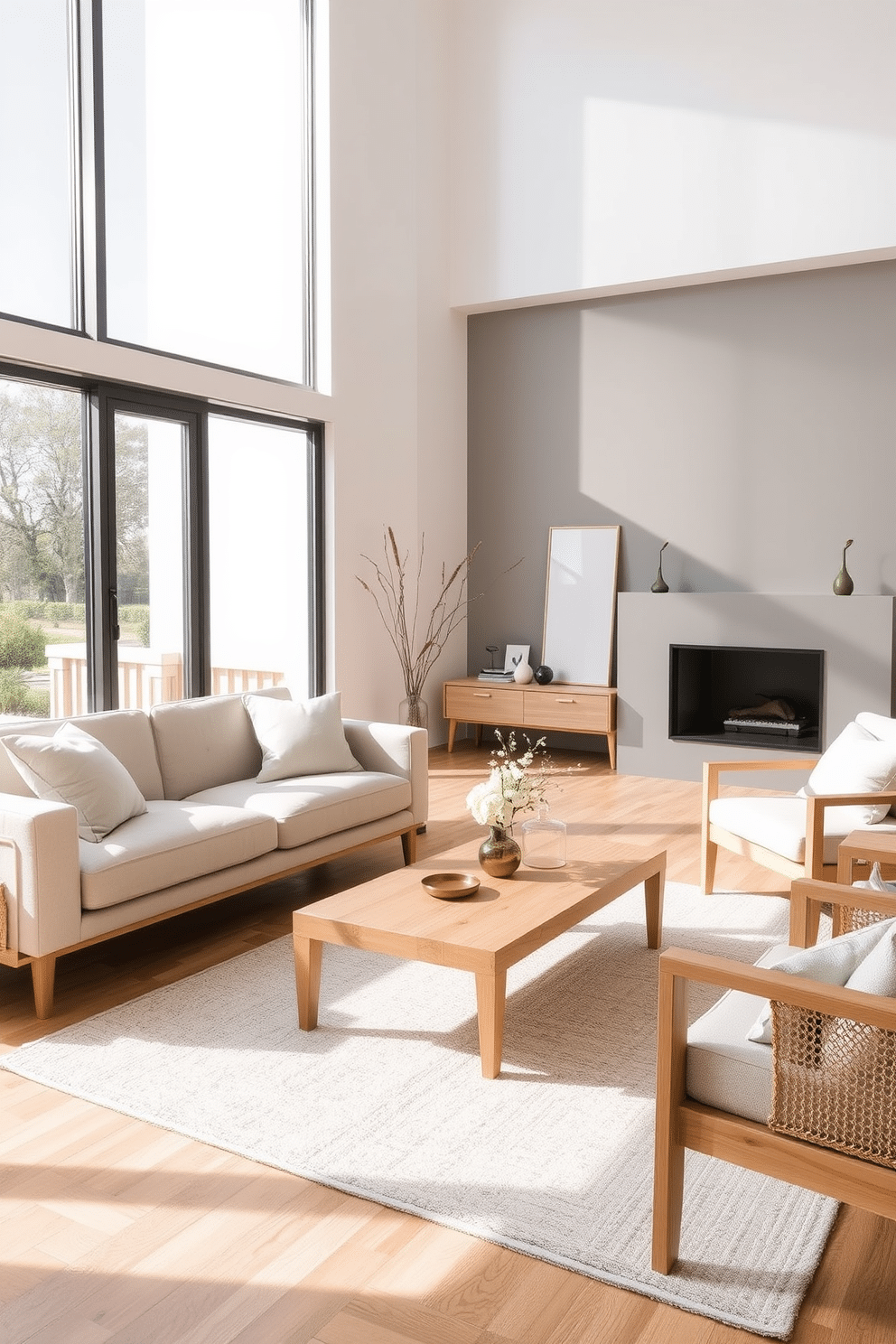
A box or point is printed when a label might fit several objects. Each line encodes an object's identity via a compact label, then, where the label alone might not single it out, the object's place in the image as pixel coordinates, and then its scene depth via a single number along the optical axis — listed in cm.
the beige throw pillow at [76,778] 359
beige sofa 316
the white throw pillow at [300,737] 465
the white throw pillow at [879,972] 185
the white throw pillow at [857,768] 392
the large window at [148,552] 500
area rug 212
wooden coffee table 280
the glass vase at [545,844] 362
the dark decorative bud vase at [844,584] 657
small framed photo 797
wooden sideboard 724
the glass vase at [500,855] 341
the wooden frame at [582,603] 766
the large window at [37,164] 482
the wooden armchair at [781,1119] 179
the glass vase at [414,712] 752
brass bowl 319
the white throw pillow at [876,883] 273
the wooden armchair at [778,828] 381
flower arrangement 337
